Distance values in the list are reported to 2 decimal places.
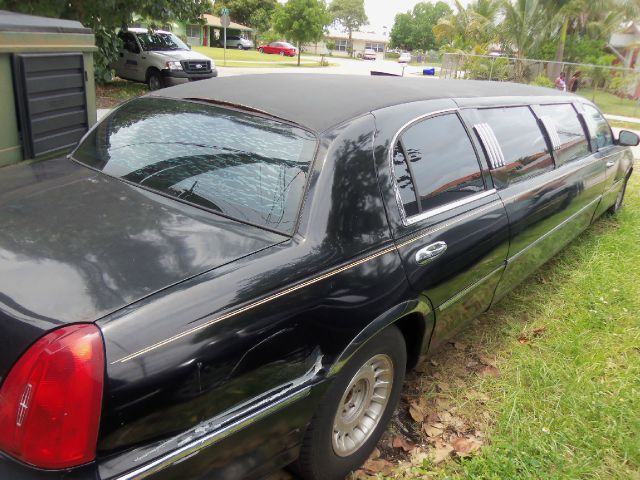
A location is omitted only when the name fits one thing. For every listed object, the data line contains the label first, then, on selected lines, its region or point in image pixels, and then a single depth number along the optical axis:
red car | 51.16
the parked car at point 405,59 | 59.69
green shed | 3.77
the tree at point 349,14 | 97.62
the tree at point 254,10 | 60.44
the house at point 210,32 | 51.97
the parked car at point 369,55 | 73.07
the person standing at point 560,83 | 18.75
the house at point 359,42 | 96.38
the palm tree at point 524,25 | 21.50
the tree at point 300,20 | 37.62
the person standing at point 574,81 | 20.70
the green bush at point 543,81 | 18.41
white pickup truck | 15.30
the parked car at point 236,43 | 52.03
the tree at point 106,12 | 10.18
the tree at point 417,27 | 86.75
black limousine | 1.44
